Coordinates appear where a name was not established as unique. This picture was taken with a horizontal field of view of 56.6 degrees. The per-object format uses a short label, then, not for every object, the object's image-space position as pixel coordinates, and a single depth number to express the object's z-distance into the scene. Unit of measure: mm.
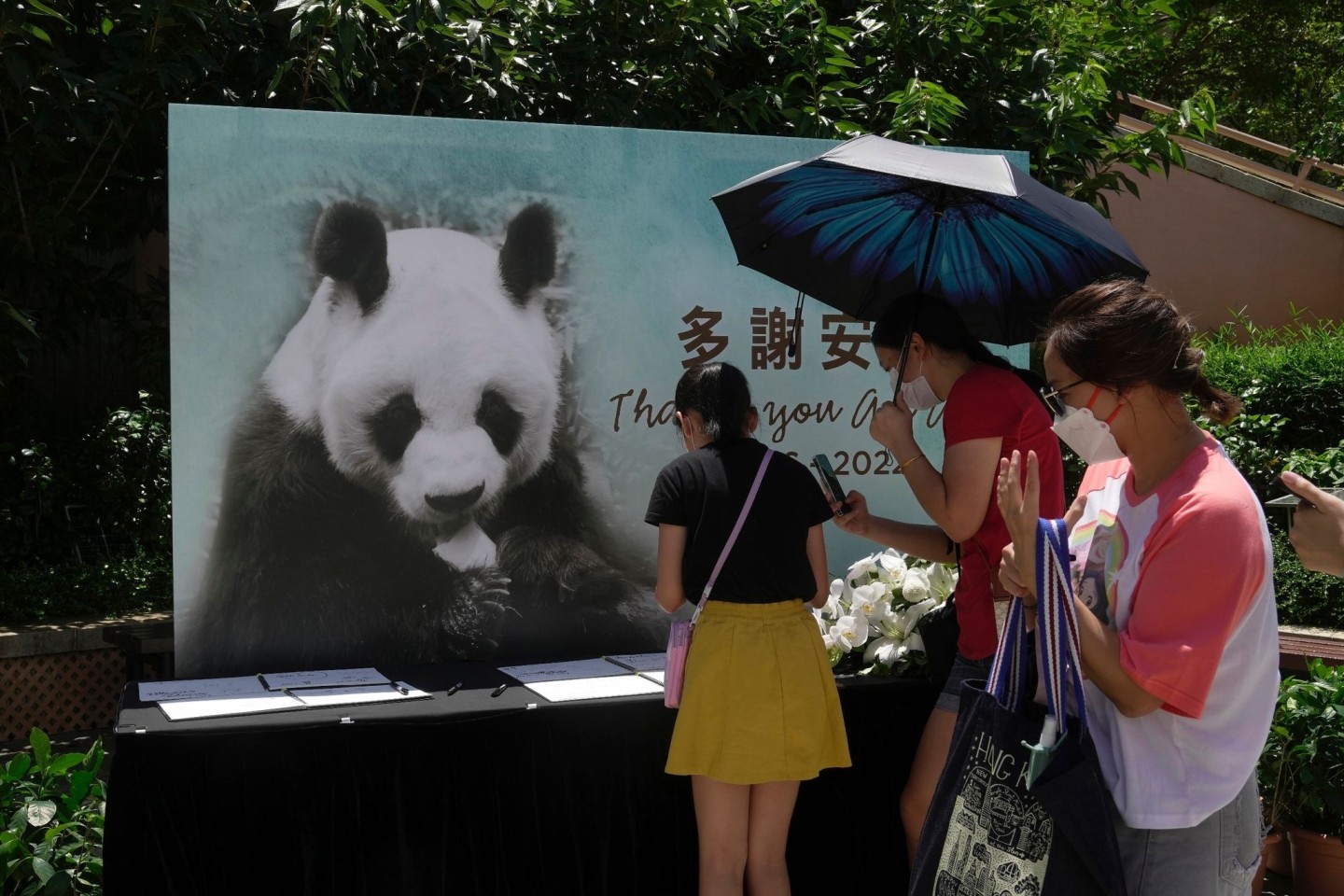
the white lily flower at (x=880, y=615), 3711
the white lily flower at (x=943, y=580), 3748
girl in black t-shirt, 3012
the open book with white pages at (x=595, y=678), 3570
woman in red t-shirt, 2891
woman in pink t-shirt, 1805
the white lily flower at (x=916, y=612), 3682
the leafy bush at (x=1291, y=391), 7789
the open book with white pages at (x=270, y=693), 3309
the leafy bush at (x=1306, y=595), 6473
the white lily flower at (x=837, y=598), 3846
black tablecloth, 3100
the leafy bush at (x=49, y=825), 2863
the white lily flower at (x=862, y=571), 3830
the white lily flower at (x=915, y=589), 3727
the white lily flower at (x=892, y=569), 3785
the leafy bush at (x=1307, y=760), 3816
